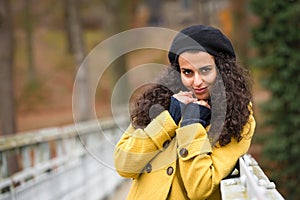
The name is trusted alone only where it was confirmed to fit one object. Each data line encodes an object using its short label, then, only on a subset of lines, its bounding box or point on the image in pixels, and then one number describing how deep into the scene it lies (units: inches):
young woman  153.3
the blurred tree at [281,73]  877.8
